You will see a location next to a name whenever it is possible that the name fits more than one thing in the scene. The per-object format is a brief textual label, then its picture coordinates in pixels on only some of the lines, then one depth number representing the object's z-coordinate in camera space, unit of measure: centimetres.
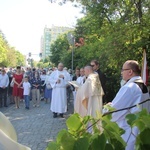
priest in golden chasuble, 437
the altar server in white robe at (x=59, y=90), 708
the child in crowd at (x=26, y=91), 885
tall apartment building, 10071
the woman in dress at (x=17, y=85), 915
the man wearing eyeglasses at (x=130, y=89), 210
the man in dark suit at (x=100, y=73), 484
